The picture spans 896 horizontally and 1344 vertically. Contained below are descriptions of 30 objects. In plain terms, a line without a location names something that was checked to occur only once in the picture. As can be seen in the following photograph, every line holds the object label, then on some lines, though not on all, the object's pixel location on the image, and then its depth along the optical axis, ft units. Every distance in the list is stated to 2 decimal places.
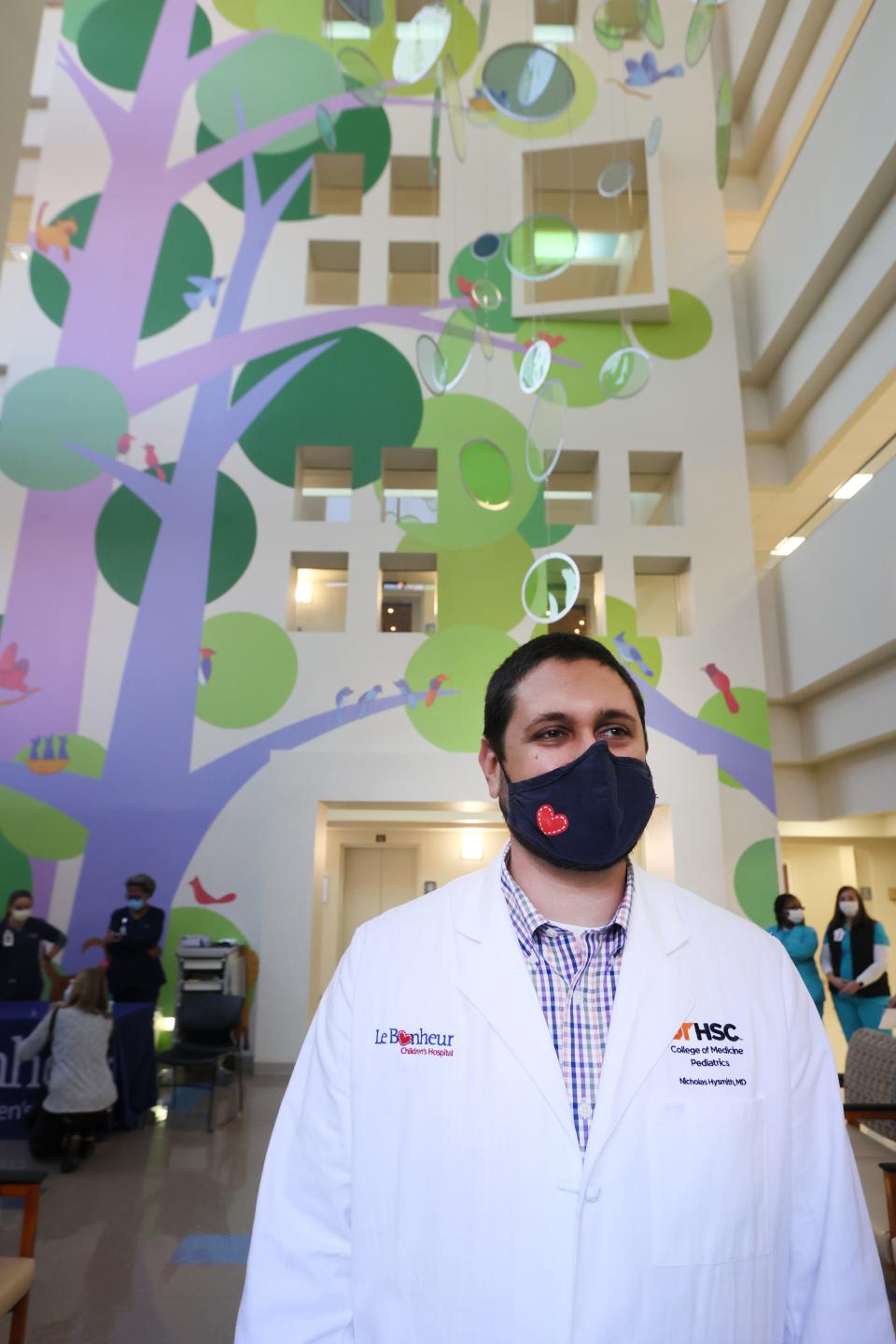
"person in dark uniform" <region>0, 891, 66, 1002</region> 22.58
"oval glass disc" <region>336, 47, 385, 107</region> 18.13
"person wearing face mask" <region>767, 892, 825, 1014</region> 23.65
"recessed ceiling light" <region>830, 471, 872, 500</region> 35.24
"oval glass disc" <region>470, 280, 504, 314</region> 23.35
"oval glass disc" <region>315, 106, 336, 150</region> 21.17
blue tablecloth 18.79
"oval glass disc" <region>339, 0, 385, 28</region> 15.57
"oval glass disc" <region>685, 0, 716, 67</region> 14.89
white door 39.01
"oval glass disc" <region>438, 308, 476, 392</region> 22.09
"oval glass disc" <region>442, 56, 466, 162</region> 17.35
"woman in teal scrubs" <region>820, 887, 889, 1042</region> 23.22
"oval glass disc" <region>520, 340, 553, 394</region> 20.17
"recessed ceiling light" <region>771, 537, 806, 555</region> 40.88
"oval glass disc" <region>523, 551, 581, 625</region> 26.84
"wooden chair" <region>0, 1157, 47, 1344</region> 8.99
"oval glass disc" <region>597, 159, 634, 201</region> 20.95
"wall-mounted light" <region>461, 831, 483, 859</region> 38.63
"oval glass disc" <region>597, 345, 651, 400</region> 21.65
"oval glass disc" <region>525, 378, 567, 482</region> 21.95
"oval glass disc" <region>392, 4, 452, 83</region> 15.47
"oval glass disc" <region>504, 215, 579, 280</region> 19.99
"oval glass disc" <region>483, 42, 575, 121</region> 15.08
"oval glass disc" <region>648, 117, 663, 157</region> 22.06
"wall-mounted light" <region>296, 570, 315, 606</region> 34.58
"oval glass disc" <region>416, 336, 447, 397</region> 21.16
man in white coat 4.35
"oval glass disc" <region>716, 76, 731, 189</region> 15.37
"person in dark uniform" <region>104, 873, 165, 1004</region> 23.90
